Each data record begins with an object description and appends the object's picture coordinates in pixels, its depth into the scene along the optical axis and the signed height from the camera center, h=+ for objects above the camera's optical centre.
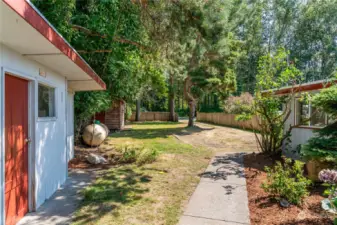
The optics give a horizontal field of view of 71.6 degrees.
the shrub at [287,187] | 3.62 -1.25
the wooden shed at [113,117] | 14.90 -0.46
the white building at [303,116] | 6.30 -0.20
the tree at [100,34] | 5.79 +2.16
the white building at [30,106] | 2.31 +0.07
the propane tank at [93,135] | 8.80 -0.95
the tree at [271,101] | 6.50 +0.25
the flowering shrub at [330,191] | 2.62 -0.95
